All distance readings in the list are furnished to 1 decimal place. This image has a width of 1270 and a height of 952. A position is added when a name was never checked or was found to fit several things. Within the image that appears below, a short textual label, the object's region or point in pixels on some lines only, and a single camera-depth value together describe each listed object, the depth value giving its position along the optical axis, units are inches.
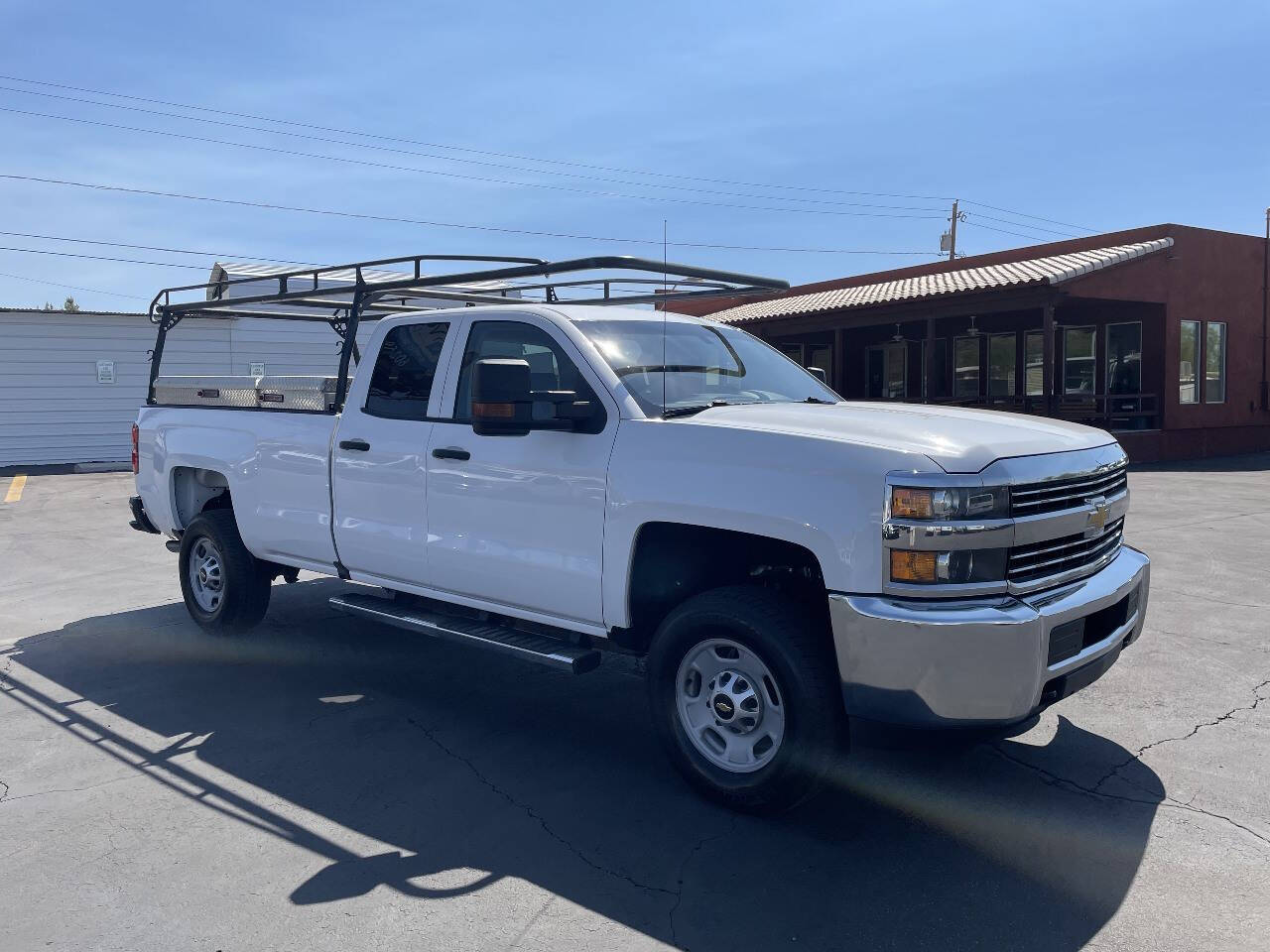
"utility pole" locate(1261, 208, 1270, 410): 910.4
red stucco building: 775.7
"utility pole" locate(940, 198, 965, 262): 2018.9
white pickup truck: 143.8
